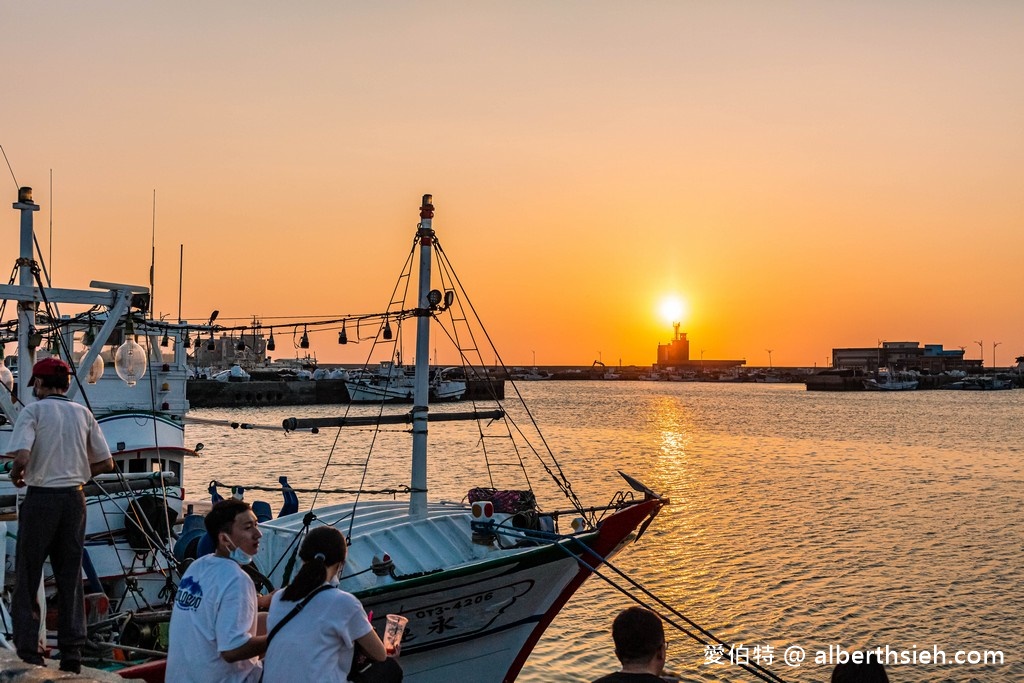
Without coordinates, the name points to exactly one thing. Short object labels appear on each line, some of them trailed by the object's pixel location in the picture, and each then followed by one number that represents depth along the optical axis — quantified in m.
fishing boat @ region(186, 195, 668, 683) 11.56
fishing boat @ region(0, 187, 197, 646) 9.62
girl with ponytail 5.04
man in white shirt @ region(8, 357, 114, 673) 6.86
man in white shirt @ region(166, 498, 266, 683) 5.18
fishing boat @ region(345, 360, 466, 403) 104.53
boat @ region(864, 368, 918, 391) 194.25
